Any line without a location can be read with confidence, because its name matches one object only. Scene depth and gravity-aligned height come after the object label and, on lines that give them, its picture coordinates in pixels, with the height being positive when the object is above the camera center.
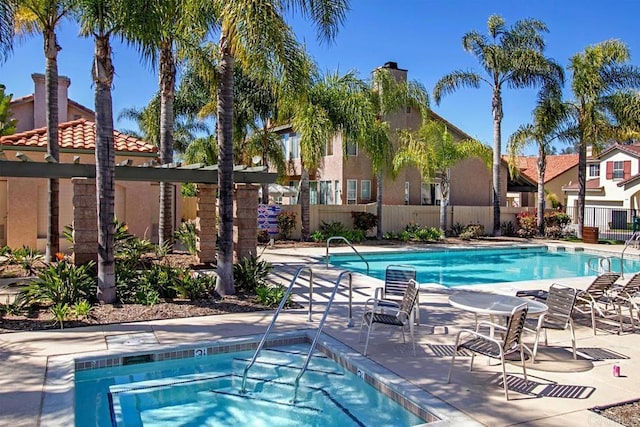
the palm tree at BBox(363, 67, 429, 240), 22.06 +5.39
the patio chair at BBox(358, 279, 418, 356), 7.11 -1.47
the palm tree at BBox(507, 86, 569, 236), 25.81 +4.49
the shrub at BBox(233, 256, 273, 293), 11.18 -1.35
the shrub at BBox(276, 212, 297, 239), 23.86 -0.32
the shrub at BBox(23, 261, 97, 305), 9.21 -1.32
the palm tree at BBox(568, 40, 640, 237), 24.58 +6.29
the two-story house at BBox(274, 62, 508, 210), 28.42 +2.24
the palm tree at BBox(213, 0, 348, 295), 9.30 +3.11
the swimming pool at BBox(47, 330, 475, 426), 5.61 -2.20
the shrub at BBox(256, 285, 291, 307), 10.10 -1.64
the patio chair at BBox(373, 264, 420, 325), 9.05 -1.18
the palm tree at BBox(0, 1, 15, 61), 9.85 +3.78
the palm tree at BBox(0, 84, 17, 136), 22.97 +4.79
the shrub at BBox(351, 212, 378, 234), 25.53 -0.24
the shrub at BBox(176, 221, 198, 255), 16.18 -0.65
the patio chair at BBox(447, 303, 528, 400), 5.68 -1.51
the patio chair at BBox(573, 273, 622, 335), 8.35 -1.38
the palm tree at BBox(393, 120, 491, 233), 24.34 +3.25
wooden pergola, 10.97 +0.65
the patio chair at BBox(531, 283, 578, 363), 7.20 -1.38
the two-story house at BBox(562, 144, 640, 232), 37.47 +2.10
